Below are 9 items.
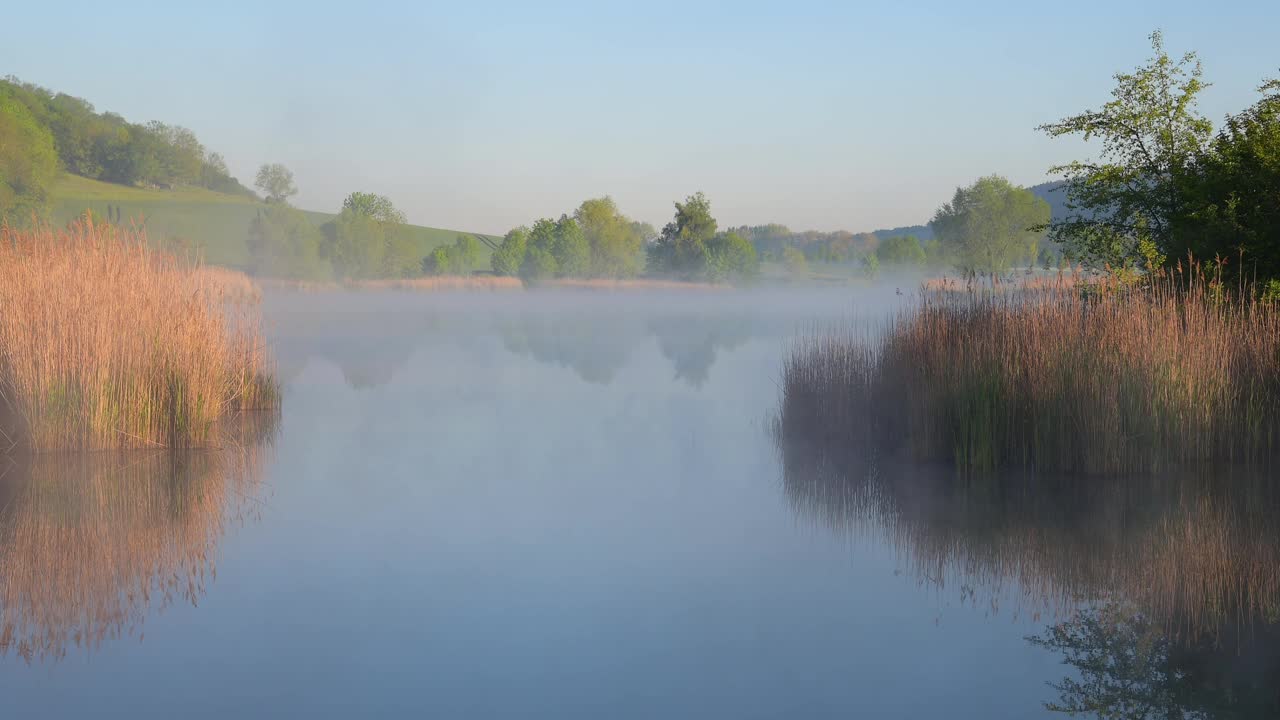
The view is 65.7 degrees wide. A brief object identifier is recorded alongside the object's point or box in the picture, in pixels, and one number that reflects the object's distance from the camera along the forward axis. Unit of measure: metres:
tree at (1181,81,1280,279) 11.62
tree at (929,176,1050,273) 67.69
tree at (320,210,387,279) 62.16
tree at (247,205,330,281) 63.81
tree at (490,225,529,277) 67.50
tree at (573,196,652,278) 68.62
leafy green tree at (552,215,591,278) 65.25
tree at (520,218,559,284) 64.69
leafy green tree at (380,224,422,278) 65.81
